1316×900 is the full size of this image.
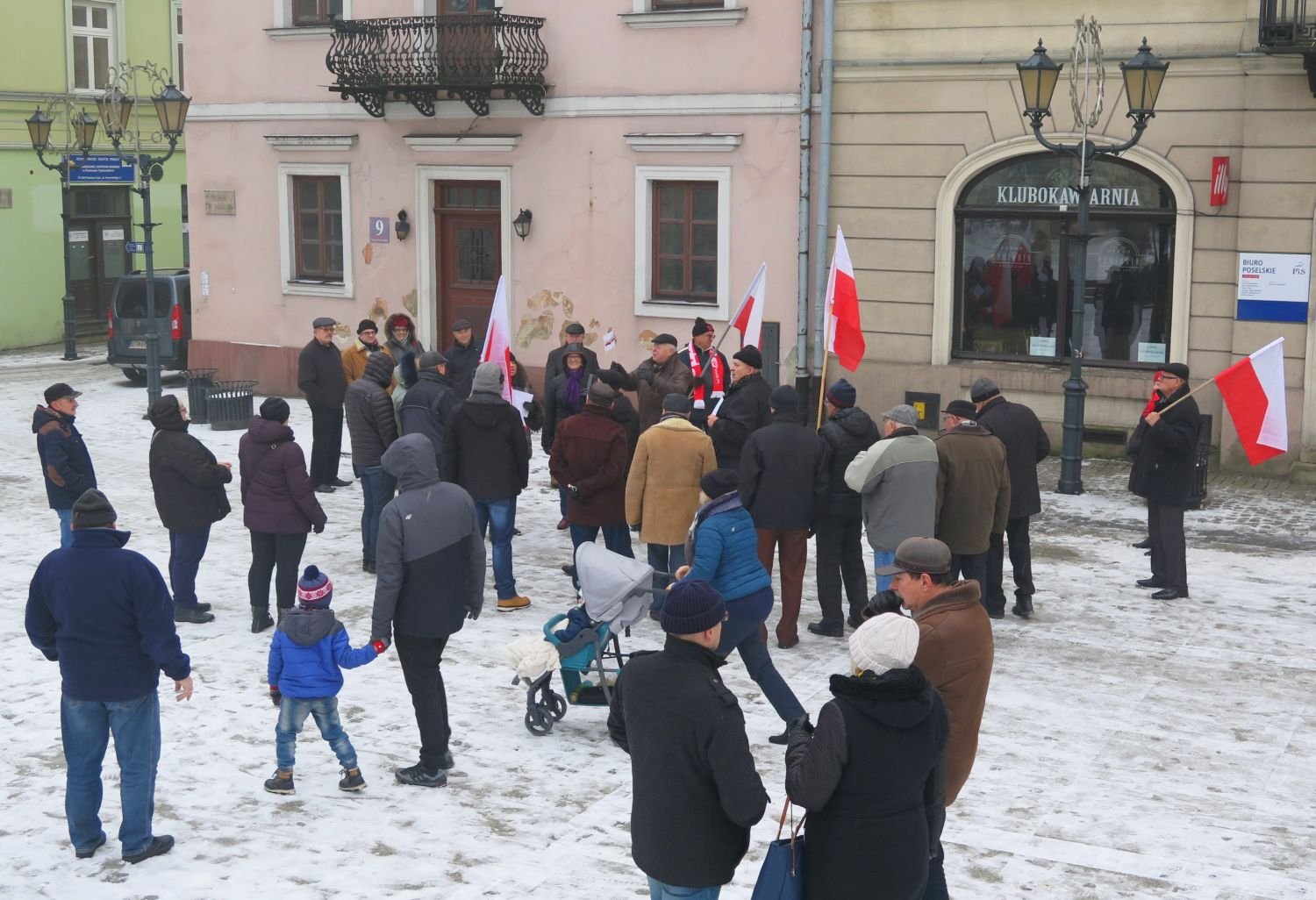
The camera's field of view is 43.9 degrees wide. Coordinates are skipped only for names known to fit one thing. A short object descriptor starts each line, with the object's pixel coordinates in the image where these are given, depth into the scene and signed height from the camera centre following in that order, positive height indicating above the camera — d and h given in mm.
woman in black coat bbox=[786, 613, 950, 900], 5270 -1681
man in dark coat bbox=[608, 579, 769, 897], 5414 -1686
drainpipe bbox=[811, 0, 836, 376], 18750 +994
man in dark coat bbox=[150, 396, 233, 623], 11305 -1677
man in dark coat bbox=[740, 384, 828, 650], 10711 -1491
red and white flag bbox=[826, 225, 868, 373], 13680 -436
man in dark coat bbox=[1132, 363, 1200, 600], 12062 -1568
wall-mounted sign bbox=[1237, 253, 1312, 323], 16766 -263
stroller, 9219 -2138
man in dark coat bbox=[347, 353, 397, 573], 12828 -1376
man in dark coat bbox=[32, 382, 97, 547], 12219 -1524
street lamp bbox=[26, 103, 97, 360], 25609 +1716
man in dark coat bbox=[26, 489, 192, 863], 7418 -1869
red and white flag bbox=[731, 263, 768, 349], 15078 -576
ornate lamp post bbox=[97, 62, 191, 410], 19906 +1483
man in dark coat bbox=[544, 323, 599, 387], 14695 -989
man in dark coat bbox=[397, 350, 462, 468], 12805 -1213
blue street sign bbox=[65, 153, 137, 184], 30516 +1398
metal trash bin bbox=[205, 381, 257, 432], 20016 -1947
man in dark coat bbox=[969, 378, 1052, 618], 11680 -1528
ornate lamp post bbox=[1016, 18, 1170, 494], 15484 +1484
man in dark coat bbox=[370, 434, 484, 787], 8477 -1791
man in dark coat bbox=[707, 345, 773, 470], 12156 -1211
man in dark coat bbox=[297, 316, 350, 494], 15992 -1435
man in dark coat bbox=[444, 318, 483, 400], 15148 -1038
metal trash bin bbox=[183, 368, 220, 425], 20359 -1818
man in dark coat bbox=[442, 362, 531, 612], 11953 -1486
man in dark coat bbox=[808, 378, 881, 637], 10969 -1778
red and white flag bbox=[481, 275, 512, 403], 13680 -717
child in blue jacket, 8188 -2080
